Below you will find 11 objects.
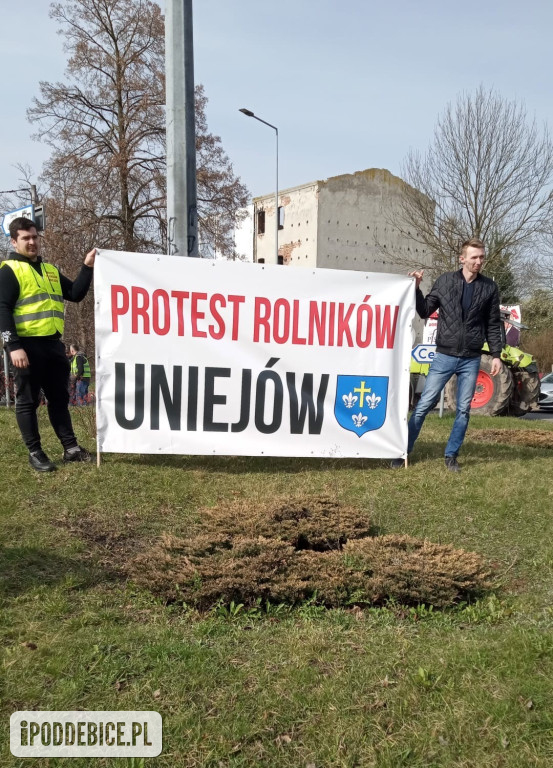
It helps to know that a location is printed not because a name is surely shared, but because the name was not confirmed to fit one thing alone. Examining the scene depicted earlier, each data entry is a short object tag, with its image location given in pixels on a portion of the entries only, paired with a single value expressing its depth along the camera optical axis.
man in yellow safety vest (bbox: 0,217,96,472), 4.97
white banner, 5.46
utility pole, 6.01
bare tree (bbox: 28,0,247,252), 23.75
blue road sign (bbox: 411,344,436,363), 10.36
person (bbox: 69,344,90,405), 15.00
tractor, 13.02
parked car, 20.27
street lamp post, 27.02
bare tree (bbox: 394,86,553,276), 21.59
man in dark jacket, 5.79
